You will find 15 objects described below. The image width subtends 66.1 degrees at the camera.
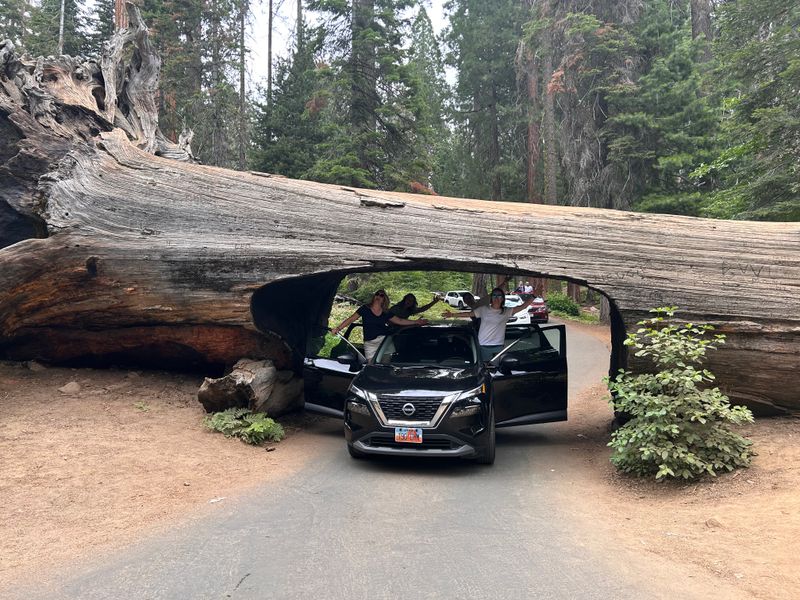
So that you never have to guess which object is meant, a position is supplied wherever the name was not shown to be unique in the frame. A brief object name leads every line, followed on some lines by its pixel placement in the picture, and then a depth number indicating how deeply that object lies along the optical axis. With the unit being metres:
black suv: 6.87
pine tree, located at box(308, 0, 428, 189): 23.22
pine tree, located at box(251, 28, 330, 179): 27.59
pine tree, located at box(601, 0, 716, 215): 23.12
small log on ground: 8.49
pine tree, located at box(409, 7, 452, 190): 38.61
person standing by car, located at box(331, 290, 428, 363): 9.72
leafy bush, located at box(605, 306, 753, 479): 6.35
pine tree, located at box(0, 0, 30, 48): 33.31
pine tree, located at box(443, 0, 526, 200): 35.56
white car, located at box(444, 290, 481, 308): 37.59
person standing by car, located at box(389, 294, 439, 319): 10.33
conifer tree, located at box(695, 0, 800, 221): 13.98
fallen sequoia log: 8.09
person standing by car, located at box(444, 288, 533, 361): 9.62
